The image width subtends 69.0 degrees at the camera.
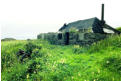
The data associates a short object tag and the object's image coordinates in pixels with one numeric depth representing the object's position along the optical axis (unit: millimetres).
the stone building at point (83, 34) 8460
